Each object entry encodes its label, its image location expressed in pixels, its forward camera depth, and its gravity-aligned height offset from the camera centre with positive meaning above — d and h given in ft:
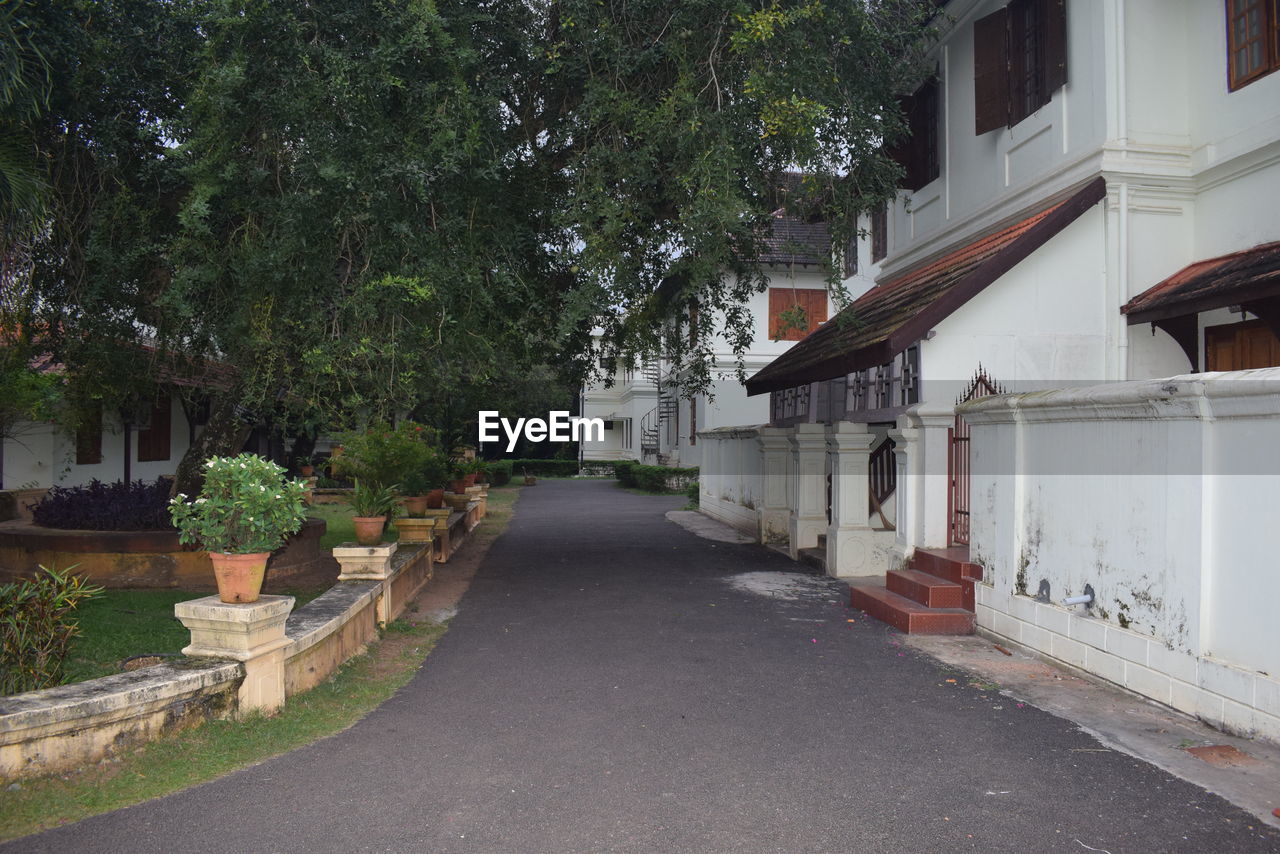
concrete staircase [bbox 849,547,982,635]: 26.30 -4.70
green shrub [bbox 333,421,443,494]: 32.32 -0.47
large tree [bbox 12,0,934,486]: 25.93 +8.97
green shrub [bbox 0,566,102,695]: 16.28 -3.60
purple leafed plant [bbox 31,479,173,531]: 34.94 -2.70
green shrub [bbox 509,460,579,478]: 146.51 -3.96
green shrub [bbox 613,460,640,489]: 111.04 -3.53
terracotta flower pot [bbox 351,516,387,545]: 27.76 -2.65
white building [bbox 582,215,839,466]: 89.40 +5.96
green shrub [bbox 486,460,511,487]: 116.57 -3.91
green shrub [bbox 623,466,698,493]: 101.50 -3.83
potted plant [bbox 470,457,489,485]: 82.02 -2.35
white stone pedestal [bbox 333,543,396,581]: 26.58 -3.51
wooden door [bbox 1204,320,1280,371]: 26.94 +3.13
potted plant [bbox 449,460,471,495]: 68.29 -3.01
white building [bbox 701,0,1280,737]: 17.78 +3.16
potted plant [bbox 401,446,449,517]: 38.91 -2.06
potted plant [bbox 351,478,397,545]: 27.86 -2.16
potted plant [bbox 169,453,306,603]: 17.76 -1.56
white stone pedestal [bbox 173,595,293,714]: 17.31 -3.79
